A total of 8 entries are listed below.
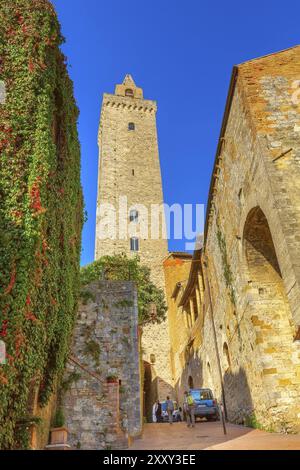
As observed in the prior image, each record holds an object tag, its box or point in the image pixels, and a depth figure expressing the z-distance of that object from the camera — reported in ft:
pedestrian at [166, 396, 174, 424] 45.09
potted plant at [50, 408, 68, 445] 23.72
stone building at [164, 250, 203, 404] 63.31
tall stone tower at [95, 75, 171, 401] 84.53
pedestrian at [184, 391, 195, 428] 38.65
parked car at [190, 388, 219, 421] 46.96
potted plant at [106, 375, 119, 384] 30.86
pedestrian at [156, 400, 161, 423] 57.82
